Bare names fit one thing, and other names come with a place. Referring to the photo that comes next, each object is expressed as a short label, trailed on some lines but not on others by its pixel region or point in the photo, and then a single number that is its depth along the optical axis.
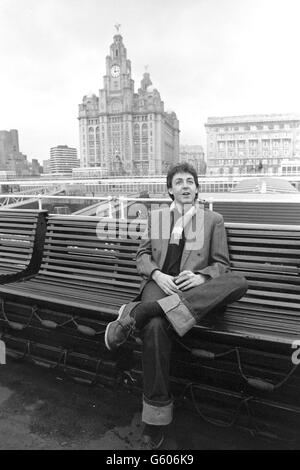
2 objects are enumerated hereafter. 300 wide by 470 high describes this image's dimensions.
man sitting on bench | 2.05
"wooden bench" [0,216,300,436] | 2.11
